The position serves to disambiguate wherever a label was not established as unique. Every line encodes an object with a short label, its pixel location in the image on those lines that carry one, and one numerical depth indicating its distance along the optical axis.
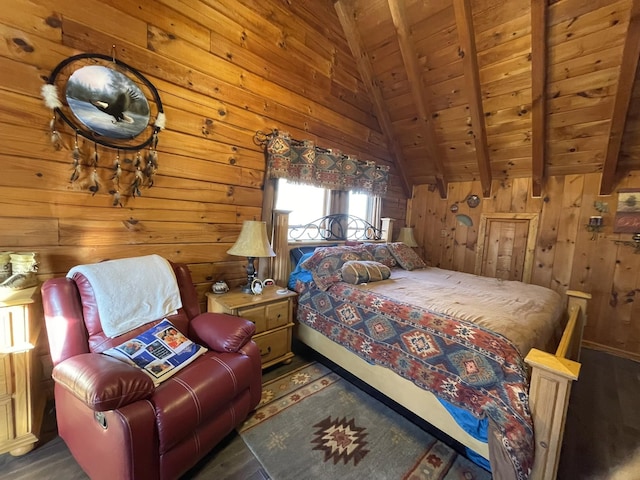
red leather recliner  1.07
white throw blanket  1.48
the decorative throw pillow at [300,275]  2.55
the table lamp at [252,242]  2.20
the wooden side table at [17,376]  1.31
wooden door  3.47
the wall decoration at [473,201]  3.85
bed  1.16
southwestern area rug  1.42
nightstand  2.08
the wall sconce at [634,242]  2.80
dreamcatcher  1.61
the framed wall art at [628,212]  2.79
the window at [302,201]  2.93
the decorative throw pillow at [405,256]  3.20
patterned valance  2.62
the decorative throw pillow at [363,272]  2.31
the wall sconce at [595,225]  2.97
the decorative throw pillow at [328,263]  2.36
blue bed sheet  1.35
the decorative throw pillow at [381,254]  3.04
